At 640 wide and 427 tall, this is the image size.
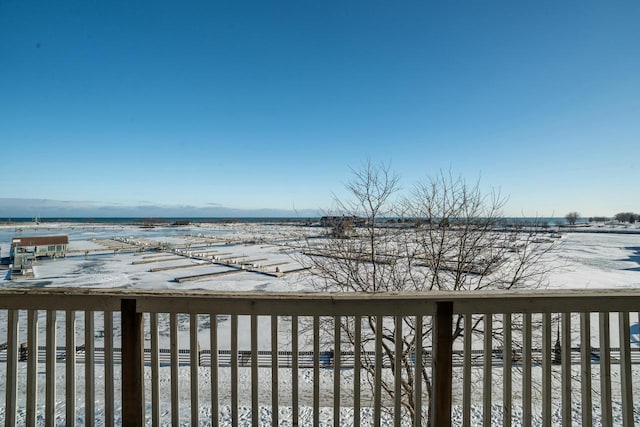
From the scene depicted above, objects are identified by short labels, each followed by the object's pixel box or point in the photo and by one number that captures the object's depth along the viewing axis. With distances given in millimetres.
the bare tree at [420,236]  4840
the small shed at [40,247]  17966
